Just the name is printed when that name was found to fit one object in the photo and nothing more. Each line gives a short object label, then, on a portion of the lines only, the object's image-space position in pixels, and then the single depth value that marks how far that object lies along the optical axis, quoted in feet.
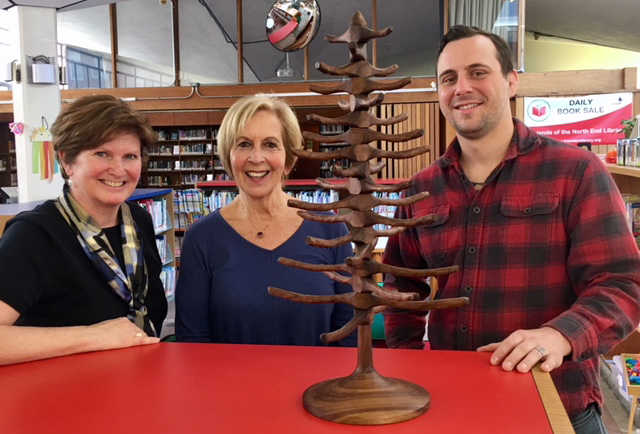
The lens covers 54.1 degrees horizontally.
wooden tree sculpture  3.43
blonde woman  6.62
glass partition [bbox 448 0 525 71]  33.83
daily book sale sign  31.91
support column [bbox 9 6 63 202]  20.49
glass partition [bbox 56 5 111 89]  41.42
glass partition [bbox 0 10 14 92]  47.00
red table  3.36
